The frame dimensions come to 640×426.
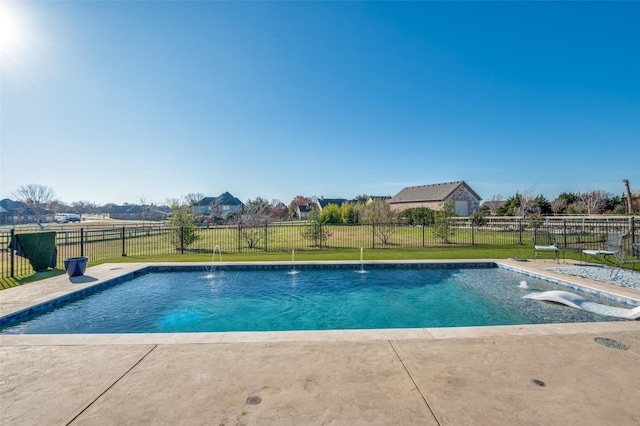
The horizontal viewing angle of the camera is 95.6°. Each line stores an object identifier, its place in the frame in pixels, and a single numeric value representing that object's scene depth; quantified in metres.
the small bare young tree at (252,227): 15.86
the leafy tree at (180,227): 15.10
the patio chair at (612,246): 7.89
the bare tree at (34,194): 45.97
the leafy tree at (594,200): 30.80
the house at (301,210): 67.31
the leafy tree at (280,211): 60.52
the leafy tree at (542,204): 31.48
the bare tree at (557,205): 31.97
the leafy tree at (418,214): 29.26
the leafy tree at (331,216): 32.44
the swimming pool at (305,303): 5.76
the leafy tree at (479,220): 23.22
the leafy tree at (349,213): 33.19
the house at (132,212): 73.65
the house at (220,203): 71.50
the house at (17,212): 54.00
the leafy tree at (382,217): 16.91
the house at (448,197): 40.47
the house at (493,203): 56.86
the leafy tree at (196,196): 64.38
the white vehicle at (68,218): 47.35
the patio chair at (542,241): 9.96
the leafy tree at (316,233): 15.69
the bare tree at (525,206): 30.61
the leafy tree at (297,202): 70.00
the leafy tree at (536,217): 23.83
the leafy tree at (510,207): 31.72
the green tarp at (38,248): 8.73
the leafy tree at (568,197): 32.62
